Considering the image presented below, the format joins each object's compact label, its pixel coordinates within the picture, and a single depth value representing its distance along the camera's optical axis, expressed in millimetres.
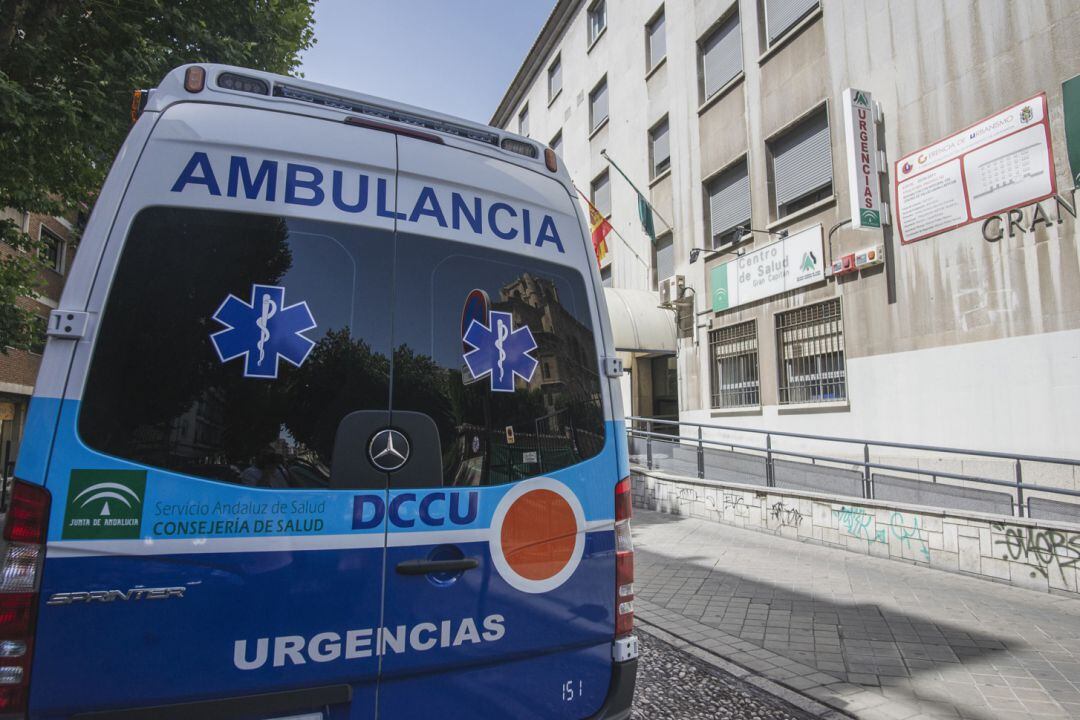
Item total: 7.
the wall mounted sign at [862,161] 10000
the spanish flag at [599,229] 17531
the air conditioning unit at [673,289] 15031
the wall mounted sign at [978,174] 7934
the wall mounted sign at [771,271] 11453
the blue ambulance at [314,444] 1621
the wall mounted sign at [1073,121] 7520
